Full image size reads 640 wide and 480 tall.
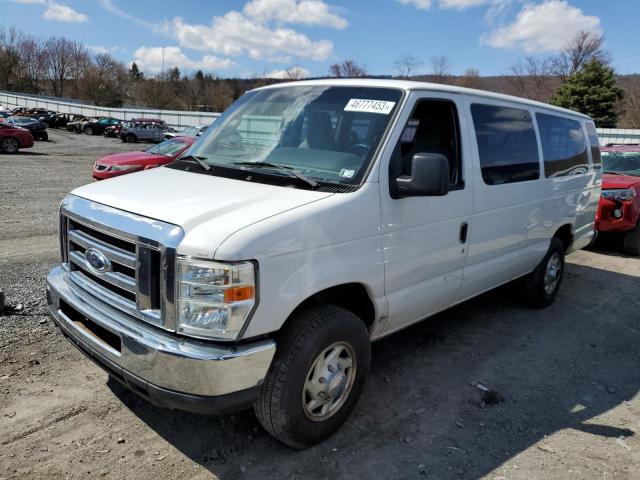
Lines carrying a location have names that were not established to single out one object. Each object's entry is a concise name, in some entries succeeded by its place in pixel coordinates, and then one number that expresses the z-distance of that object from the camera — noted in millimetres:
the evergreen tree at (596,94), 45875
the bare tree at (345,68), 38438
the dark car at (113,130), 41062
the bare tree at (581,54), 56281
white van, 2477
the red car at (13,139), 21391
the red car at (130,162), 11445
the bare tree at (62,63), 92500
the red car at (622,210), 8281
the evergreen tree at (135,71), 125462
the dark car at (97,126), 43000
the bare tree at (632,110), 38312
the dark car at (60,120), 47625
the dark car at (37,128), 31828
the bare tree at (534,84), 60406
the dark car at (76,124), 43875
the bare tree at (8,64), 82188
